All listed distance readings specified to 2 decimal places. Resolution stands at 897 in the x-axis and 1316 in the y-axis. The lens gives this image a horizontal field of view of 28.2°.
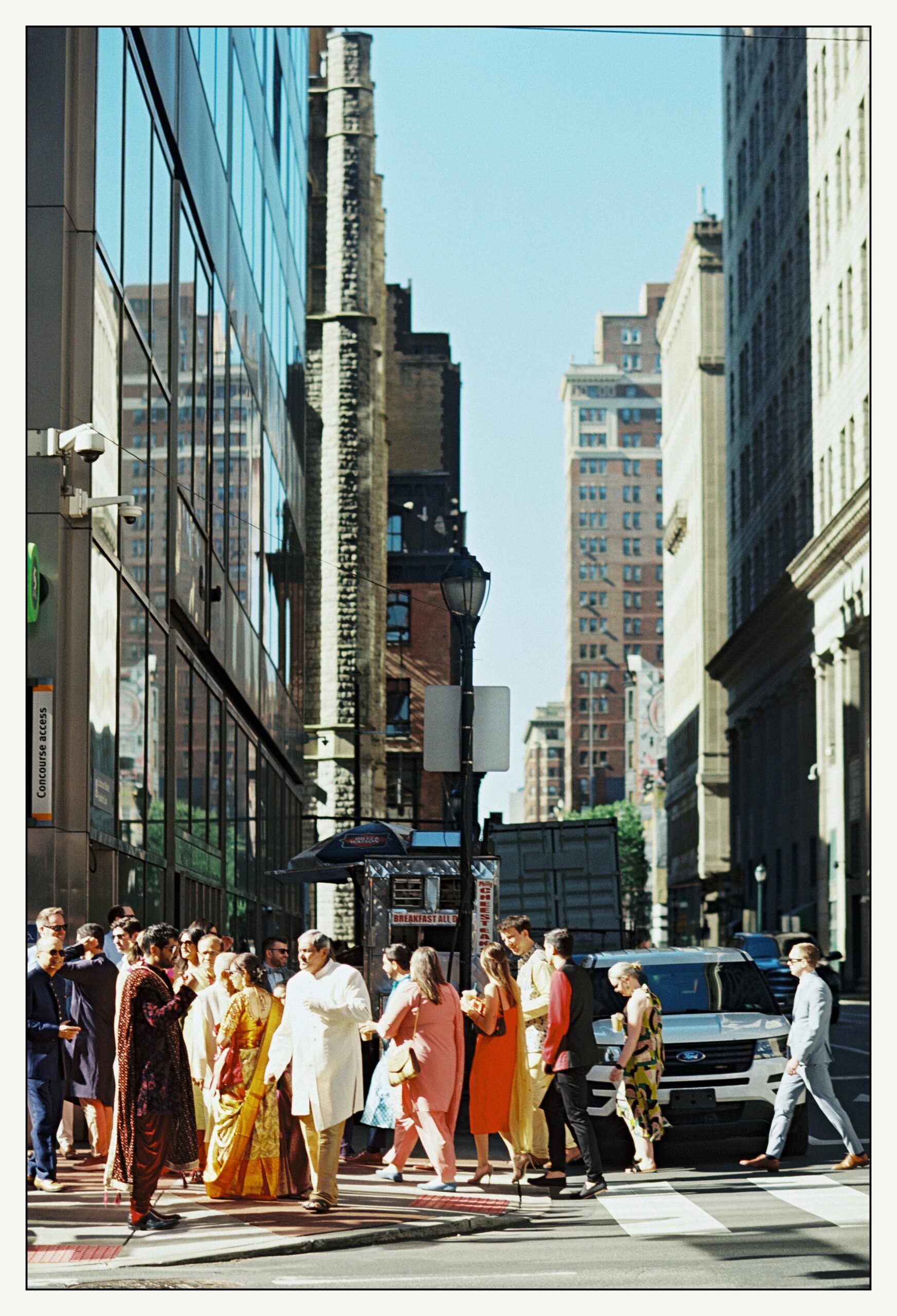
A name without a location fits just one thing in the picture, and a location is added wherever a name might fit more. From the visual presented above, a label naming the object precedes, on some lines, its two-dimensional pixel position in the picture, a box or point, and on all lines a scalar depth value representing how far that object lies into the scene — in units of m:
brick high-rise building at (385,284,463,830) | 77.75
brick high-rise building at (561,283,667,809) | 193.75
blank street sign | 15.23
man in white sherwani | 11.77
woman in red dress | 13.60
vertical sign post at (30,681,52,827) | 15.91
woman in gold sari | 12.20
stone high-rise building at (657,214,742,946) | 107.19
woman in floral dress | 14.14
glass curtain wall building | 18.16
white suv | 14.77
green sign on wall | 15.84
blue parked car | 33.88
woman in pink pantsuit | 12.96
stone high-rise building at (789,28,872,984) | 58.72
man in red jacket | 13.19
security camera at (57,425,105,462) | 15.09
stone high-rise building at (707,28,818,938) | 73.31
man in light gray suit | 13.61
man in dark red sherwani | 11.07
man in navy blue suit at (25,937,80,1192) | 12.20
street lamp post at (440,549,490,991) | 14.59
